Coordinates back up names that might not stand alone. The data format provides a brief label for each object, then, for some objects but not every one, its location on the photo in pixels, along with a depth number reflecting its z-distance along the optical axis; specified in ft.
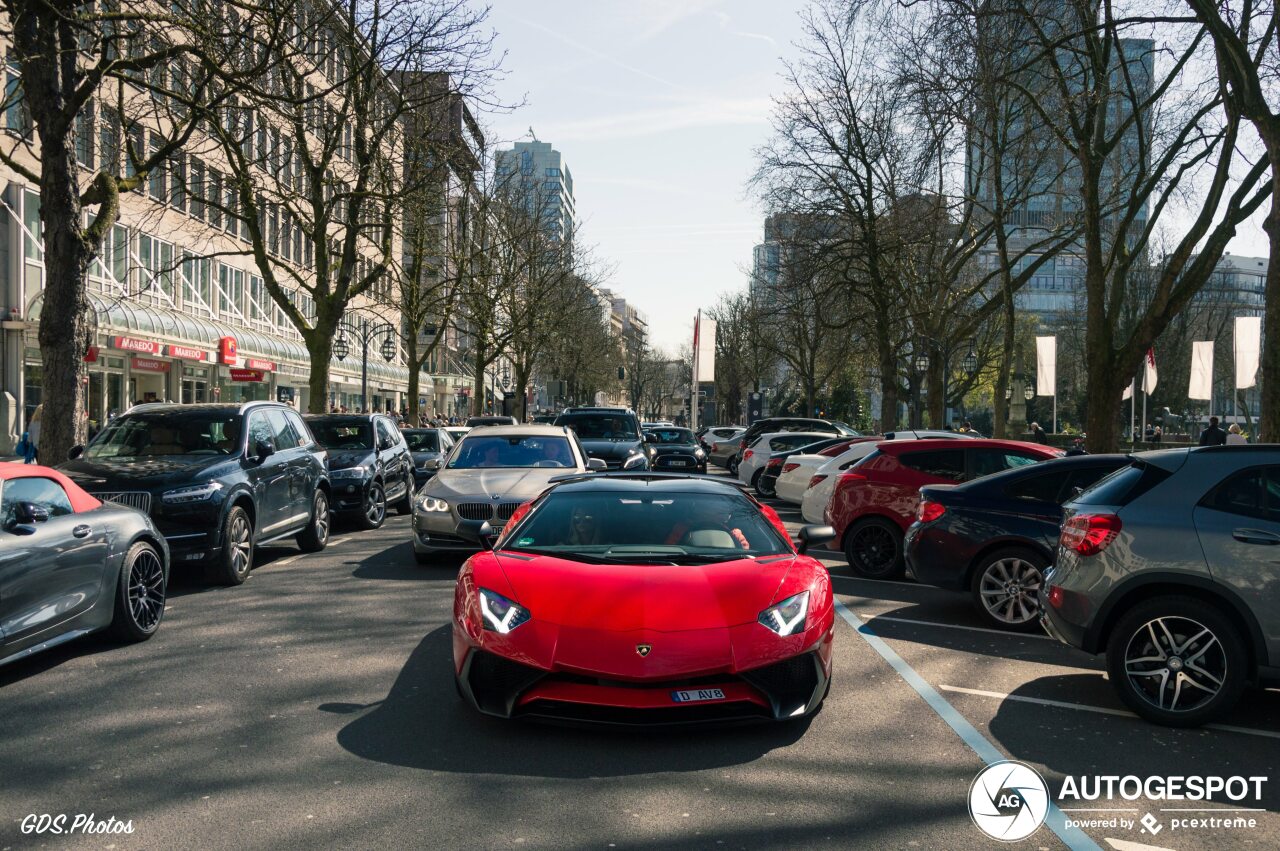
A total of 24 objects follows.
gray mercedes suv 20.53
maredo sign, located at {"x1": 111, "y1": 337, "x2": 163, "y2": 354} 109.91
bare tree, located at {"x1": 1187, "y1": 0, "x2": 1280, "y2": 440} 47.42
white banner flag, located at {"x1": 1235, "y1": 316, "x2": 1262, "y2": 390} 114.42
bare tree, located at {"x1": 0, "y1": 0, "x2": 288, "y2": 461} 45.80
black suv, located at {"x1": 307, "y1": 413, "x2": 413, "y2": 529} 57.98
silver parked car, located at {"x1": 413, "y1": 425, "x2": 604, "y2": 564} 40.19
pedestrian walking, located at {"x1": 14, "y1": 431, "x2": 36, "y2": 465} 73.00
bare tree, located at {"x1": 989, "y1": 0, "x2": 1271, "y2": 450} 62.90
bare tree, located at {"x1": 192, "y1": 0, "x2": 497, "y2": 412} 77.77
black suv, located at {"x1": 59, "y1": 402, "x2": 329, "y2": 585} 35.70
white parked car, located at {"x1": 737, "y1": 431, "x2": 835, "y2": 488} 86.83
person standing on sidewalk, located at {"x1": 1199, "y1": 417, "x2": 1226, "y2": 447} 83.87
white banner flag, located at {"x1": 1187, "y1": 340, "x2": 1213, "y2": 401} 128.77
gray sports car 22.39
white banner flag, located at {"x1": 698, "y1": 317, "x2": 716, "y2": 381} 127.34
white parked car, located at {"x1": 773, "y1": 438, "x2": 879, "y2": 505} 67.63
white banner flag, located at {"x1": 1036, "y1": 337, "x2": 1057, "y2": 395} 145.28
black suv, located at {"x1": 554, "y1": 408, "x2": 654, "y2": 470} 67.87
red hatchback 41.70
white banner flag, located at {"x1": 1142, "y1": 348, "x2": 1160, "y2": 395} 139.50
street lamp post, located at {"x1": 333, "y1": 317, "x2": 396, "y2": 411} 129.29
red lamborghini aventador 17.94
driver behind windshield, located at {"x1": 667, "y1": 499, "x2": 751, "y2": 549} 22.66
